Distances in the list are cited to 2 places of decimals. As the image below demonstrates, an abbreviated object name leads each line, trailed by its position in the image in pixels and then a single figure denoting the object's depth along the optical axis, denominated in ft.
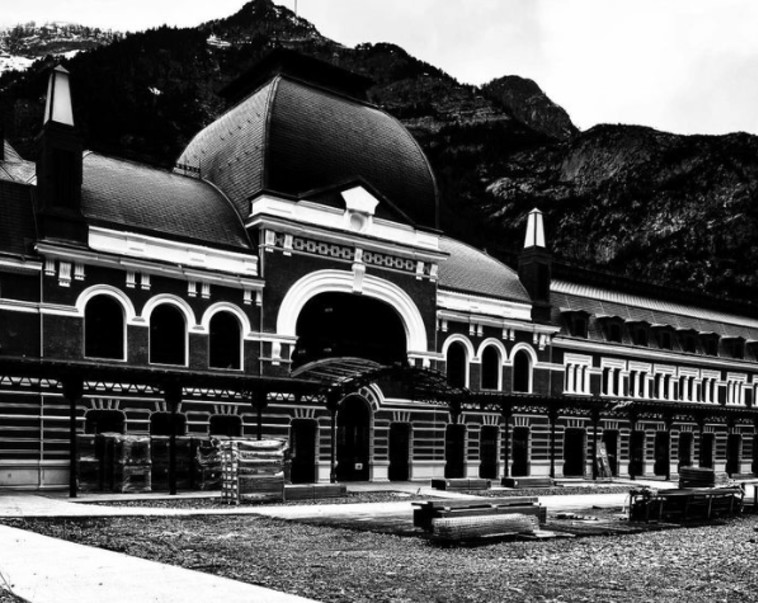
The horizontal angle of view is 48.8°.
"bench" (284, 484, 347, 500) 80.59
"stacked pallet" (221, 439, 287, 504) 75.72
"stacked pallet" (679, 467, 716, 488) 90.89
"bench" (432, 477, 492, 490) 101.40
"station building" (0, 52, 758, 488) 93.66
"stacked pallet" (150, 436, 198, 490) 89.61
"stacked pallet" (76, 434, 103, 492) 87.20
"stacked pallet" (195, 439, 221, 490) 91.40
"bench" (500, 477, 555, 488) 108.99
